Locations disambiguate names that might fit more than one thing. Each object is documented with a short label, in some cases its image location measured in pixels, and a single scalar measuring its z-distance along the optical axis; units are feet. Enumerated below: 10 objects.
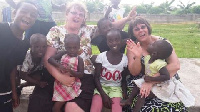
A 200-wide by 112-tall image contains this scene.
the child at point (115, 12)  9.54
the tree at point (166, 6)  69.73
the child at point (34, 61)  6.59
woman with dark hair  5.95
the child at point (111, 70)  6.55
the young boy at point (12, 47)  6.14
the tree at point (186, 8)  68.41
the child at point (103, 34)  7.54
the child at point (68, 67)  6.27
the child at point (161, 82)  6.09
